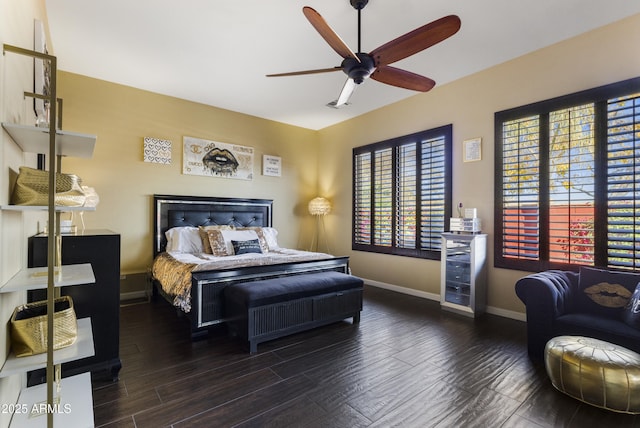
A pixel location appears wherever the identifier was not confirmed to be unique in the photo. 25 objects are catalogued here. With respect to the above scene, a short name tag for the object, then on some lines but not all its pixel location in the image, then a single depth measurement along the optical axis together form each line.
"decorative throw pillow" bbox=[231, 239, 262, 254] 4.13
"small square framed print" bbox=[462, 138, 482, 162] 3.87
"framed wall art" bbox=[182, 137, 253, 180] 4.72
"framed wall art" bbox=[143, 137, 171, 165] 4.36
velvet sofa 2.31
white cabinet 3.60
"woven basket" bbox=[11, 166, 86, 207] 1.31
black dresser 2.08
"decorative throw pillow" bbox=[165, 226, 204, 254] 4.10
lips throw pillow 2.45
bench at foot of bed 2.66
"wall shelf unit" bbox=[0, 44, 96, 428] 1.21
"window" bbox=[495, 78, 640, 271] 2.78
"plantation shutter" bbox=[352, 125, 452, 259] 4.29
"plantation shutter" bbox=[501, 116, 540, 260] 3.39
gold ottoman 1.79
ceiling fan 1.95
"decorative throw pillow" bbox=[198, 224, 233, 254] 4.14
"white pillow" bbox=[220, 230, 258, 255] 4.16
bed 2.85
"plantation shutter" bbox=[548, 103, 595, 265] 3.00
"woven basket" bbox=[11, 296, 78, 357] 1.31
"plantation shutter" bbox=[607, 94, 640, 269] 2.72
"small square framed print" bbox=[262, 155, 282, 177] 5.53
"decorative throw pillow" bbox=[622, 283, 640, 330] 2.21
